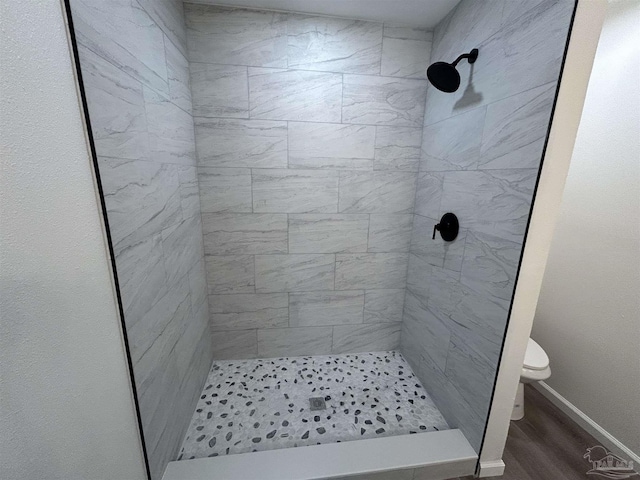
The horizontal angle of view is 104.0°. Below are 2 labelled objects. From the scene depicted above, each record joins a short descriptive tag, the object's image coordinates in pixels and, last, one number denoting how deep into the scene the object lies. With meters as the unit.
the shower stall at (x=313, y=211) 0.97
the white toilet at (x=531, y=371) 1.51
